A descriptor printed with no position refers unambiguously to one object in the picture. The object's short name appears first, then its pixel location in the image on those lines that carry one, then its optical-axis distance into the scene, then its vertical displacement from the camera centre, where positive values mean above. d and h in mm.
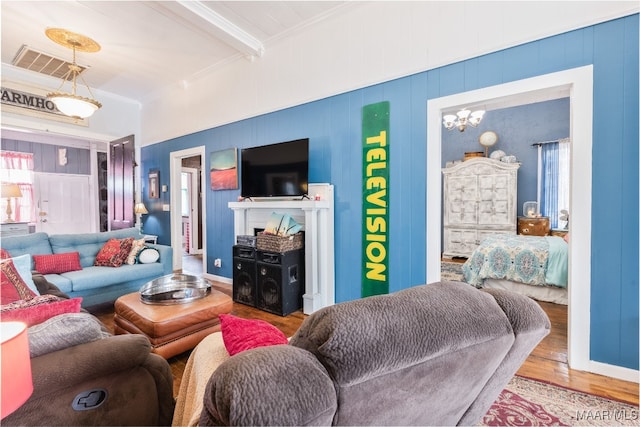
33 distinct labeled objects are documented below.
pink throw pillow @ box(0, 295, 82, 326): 1196 -441
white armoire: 5461 +97
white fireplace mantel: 3252 -448
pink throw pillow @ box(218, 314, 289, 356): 909 -421
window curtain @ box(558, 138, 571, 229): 5234 +524
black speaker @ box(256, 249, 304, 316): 3178 -833
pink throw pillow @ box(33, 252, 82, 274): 3055 -581
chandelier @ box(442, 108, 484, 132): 4452 +1424
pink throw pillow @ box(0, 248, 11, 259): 2596 -411
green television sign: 2945 +91
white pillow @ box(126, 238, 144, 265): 3529 -515
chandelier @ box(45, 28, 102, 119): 3399 +1637
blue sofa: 2973 -691
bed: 3336 -738
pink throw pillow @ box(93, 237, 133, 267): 3447 -536
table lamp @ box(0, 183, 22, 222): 5288 +341
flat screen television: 3336 +476
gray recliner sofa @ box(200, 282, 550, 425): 446 -275
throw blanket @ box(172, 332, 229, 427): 937 -587
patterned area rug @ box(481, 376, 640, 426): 1604 -1192
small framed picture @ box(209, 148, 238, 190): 4293 +595
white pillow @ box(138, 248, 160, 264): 3580 -590
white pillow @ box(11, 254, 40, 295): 2189 -462
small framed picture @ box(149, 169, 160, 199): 5549 +482
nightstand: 5184 -351
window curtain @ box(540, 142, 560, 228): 5367 +478
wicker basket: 3188 -390
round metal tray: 2311 -700
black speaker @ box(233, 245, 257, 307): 3449 -819
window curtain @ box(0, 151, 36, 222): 5984 +673
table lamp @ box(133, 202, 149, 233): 5502 -6
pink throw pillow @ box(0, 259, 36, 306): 1929 -530
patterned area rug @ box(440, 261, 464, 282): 4524 -1088
